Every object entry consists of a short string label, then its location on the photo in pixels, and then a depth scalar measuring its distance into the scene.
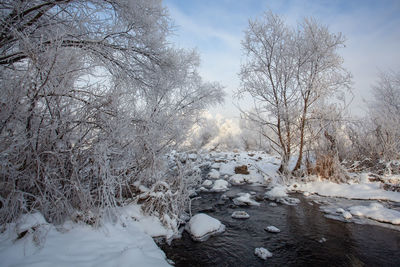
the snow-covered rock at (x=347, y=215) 4.20
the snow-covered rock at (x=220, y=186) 6.61
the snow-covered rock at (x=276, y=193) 5.78
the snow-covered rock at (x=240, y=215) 4.36
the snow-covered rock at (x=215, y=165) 10.02
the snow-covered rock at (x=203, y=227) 3.49
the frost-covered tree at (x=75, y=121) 2.59
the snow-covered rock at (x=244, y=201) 5.26
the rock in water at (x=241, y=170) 8.55
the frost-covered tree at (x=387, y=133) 7.00
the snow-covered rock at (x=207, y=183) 7.12
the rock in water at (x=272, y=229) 3.74
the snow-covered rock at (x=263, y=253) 2.94
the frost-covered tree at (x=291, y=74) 6.79
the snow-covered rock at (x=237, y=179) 7.70
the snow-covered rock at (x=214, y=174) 8.39
